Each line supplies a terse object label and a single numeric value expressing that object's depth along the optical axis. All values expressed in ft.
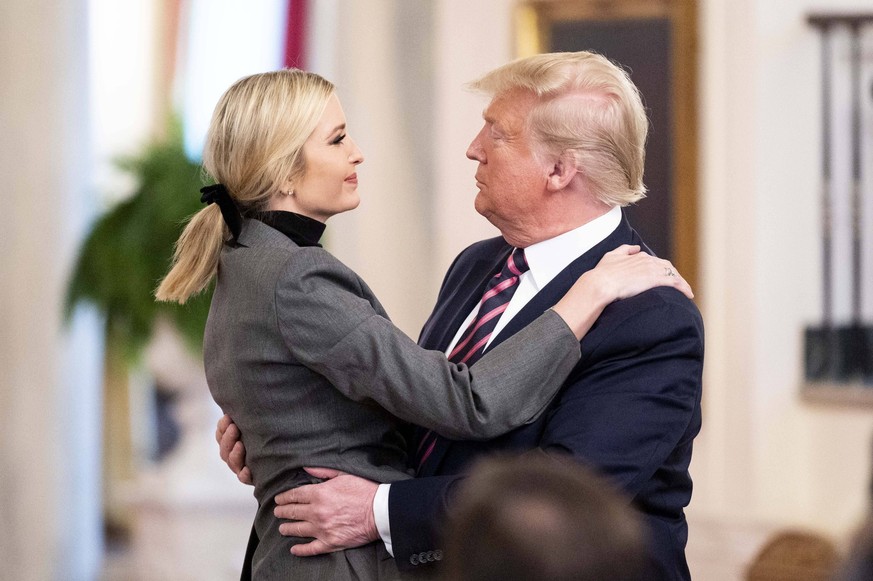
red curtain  48.67
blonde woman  13.85
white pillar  38.11
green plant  40.09
